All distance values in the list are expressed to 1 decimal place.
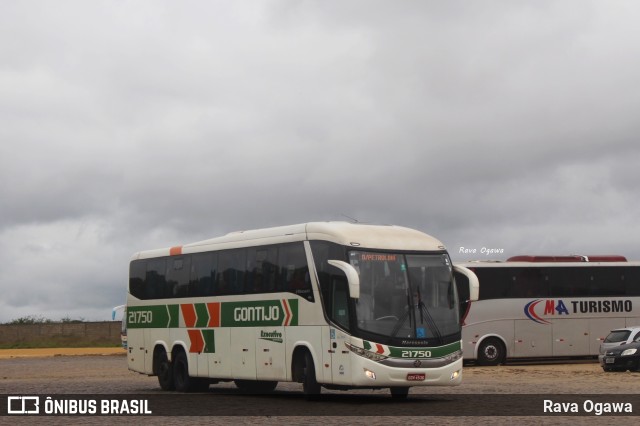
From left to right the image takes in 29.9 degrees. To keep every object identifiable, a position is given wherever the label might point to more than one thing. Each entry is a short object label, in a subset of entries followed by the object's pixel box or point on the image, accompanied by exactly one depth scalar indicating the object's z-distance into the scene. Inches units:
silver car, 1526.8
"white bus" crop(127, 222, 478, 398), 919.7
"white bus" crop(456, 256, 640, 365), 1674.5
